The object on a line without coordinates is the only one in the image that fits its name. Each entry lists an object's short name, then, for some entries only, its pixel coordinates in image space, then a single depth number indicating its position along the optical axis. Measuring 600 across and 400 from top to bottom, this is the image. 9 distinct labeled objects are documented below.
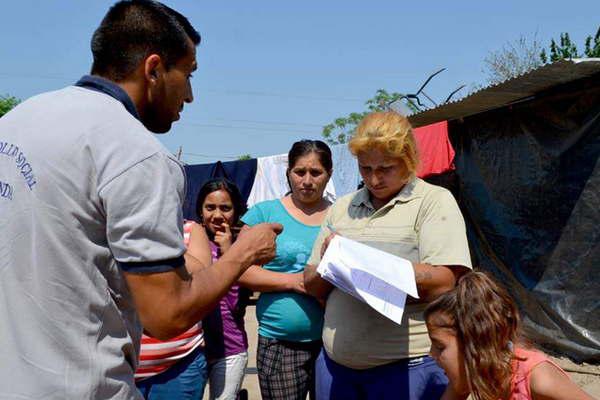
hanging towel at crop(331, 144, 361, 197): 9.02
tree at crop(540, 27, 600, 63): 14.56
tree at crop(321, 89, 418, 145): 40.41
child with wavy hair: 2.15
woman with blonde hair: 2.53
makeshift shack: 5.83
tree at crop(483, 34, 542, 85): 19.91
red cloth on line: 7.59
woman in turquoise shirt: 3.17
